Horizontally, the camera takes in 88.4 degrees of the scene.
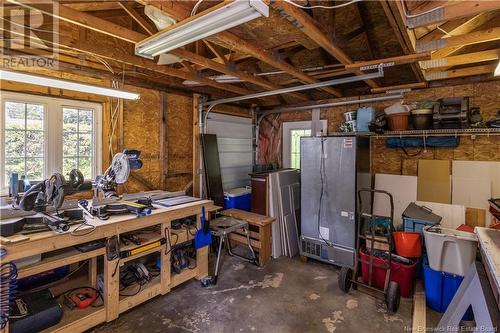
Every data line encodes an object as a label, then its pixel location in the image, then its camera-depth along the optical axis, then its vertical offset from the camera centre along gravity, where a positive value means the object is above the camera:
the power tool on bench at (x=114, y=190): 2.53 -0.30
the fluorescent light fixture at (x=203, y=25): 1.38 +0.87
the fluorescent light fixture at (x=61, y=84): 1.99 +0.67
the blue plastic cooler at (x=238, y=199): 4.42 -0.64
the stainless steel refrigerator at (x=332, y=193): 3.45 -0.42
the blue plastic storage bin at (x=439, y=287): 2.60 -1.28
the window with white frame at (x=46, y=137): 2.65 +0.26
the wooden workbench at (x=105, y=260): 1.89 -0.83
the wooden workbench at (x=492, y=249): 1.42 -0.54
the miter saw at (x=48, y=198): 2.11 -0.33
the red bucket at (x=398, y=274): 2.87 -1.26
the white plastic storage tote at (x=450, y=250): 2.53 -0.87
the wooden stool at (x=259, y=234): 3.68 -1.06
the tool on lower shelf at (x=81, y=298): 2.35 -1.30
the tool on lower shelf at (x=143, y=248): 2.46 -0.87
